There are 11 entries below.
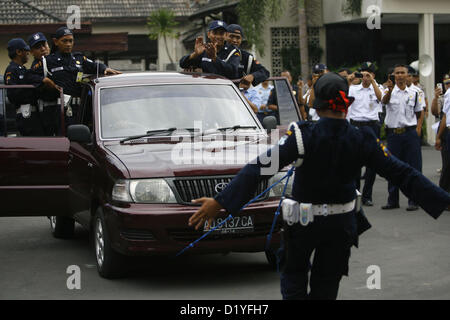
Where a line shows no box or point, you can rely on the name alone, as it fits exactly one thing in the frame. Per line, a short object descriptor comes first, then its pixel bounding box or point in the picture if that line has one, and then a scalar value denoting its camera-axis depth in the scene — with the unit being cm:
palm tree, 3622
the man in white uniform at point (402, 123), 1160
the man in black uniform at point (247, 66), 975
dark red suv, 689
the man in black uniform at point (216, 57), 984
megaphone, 2253
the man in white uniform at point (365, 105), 1276
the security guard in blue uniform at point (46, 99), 931
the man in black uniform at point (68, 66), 970
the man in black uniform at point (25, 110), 924
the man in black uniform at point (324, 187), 481
